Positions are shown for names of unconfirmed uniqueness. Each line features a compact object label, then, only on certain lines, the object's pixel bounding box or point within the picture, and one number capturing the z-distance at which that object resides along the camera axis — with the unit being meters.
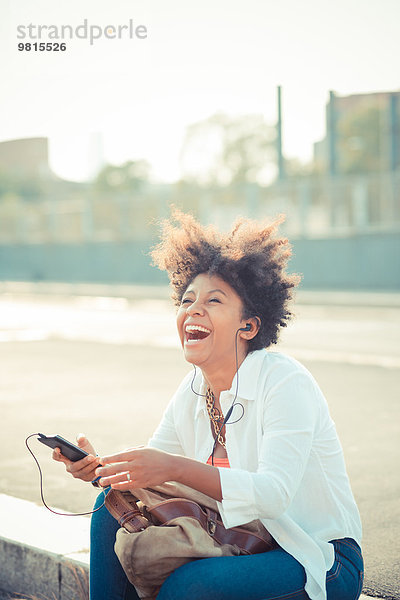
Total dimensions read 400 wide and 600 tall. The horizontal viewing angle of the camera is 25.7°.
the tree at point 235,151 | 64.81
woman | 2.50
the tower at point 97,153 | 51.72
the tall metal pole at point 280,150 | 26.78
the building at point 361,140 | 56.50
